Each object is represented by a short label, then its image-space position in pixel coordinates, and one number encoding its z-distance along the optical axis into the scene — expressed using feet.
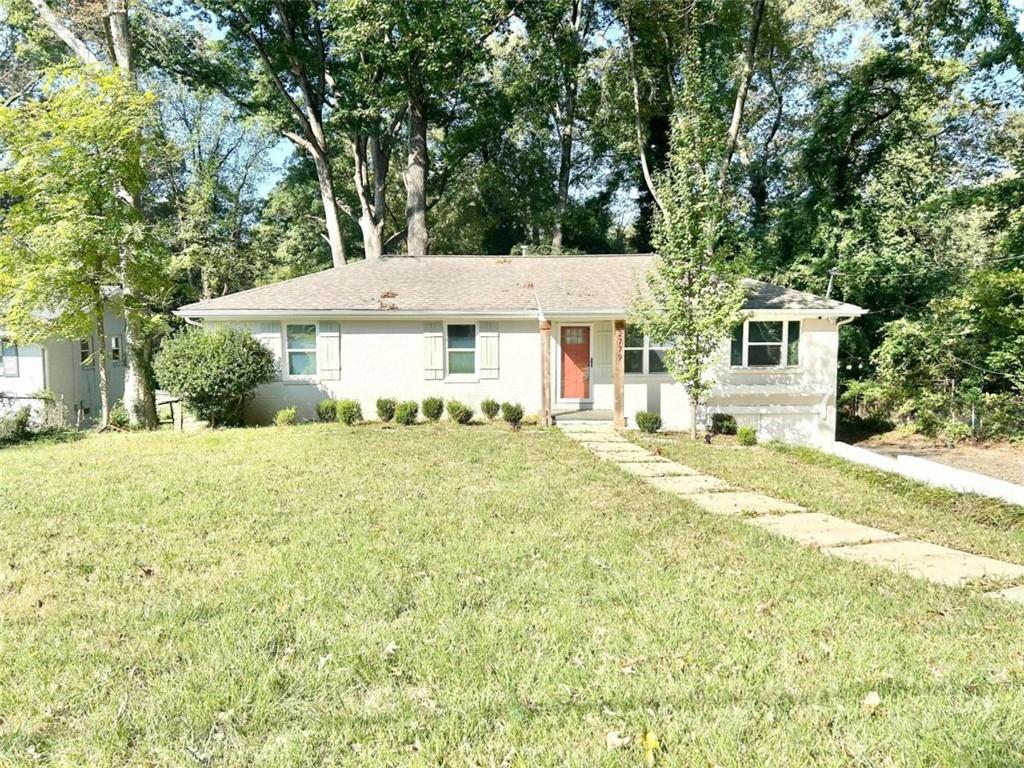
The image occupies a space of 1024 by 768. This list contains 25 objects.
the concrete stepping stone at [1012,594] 12.93
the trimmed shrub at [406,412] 42.34
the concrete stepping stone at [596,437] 37.47
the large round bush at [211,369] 39.06
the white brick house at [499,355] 44.21
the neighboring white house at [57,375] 50.19
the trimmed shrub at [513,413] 42.65
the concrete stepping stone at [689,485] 24.66
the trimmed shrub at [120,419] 42.93
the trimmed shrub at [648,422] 42.19
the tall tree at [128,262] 41.52
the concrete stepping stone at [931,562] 14.55
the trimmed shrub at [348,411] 41.86
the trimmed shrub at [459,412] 43.24
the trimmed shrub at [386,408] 43.21
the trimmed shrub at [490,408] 43.75
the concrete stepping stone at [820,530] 17.53
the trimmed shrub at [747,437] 40.88
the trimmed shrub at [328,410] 42.86
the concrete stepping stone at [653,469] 28.14
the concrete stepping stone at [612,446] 34.71
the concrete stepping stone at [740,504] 21.06
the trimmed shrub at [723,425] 43.78
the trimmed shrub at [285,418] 41.37
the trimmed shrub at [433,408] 43.16
